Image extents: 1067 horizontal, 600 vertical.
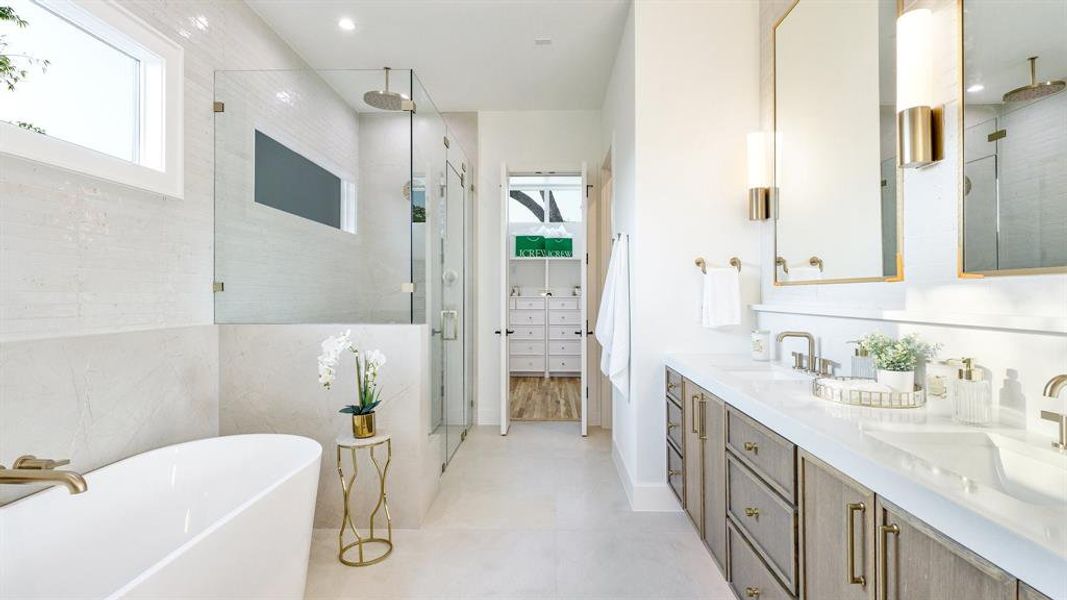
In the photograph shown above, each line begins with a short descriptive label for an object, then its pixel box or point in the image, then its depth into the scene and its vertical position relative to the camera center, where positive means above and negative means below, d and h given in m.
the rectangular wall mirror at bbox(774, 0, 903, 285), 1.67 +0.66
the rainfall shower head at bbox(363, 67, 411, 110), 2.54 +1.12
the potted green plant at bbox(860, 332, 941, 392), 1.40 -0.18
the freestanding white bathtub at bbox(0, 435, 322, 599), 1.25 -0.72
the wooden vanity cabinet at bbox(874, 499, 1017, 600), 0.69 -0.44
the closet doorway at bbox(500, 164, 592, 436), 6.95 +0.31
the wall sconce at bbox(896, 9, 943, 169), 1.42 +0.62
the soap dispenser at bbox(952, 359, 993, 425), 1.18 -0.25
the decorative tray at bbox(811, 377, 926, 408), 1.35 -0.28
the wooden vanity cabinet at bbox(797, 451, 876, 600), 0.96 -0.53
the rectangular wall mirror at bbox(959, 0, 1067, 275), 1.09 +0.42
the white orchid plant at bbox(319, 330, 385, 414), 2.11 -0.31
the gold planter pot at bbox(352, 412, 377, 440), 2.21 -0.59
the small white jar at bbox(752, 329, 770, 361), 2.34 -0.22
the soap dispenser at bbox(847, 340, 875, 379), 1.63 -0.22
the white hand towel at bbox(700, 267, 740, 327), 2.43 +0.02
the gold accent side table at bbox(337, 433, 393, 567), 2.13 -1.04
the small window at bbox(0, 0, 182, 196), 1.50 +0.80
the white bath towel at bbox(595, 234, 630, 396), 2.75 -0.11
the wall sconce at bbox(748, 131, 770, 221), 2.44 +0.65
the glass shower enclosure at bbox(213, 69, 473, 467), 2.46 +0.57
